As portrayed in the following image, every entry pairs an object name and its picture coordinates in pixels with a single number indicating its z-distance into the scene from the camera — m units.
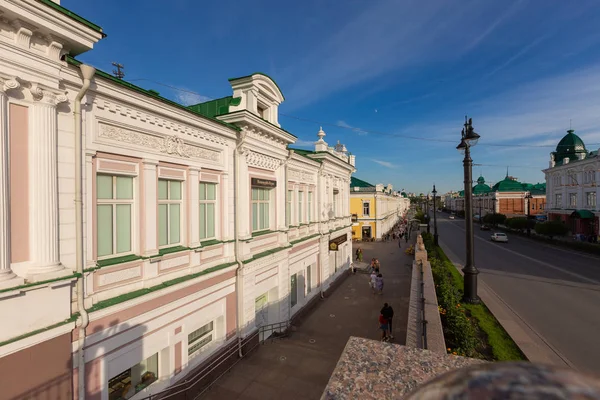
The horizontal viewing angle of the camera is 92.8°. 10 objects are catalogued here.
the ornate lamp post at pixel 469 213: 9.64
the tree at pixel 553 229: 32.47
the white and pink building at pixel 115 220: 4.38
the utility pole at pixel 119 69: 17.82
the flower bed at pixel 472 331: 6.58
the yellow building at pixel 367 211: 38.66
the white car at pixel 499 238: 34.19
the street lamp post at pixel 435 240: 27.99
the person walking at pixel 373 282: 16.48
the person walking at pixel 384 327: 10.94
